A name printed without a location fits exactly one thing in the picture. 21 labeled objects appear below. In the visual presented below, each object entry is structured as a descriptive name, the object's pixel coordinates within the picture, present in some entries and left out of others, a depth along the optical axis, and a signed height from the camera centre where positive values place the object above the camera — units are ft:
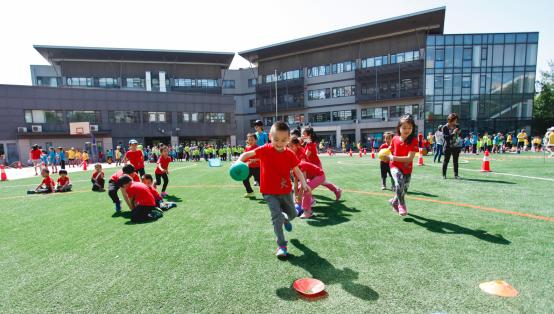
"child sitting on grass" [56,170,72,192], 34.50 -5.73
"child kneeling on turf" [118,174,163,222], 19.76 -4.63
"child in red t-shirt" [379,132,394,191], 28.30 -3.42
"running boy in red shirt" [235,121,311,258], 13.08 -1.70
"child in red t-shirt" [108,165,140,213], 22.49 -4.05
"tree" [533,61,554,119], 157.07 +17.77
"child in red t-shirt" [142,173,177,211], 23.30 -5.15
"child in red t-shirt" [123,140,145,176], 31.27 -2.17
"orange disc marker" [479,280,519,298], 9.14 -5.31
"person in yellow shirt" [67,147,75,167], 94.84 -6.27
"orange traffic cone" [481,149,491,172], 37.92 -4.31
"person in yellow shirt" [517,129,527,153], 75.67 -1.66
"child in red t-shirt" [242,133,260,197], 27.30 -2.63
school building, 127.24 +25.64
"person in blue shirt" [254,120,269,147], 29.32 +0.04
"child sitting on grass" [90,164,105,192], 33.63 -5.21
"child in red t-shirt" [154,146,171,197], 29.71 -3.09
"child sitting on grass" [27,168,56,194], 34.40 -5.98
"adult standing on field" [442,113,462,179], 29.20 -0.75
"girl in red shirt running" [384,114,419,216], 17.43 -1.40
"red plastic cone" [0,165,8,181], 53.69 -7.14
